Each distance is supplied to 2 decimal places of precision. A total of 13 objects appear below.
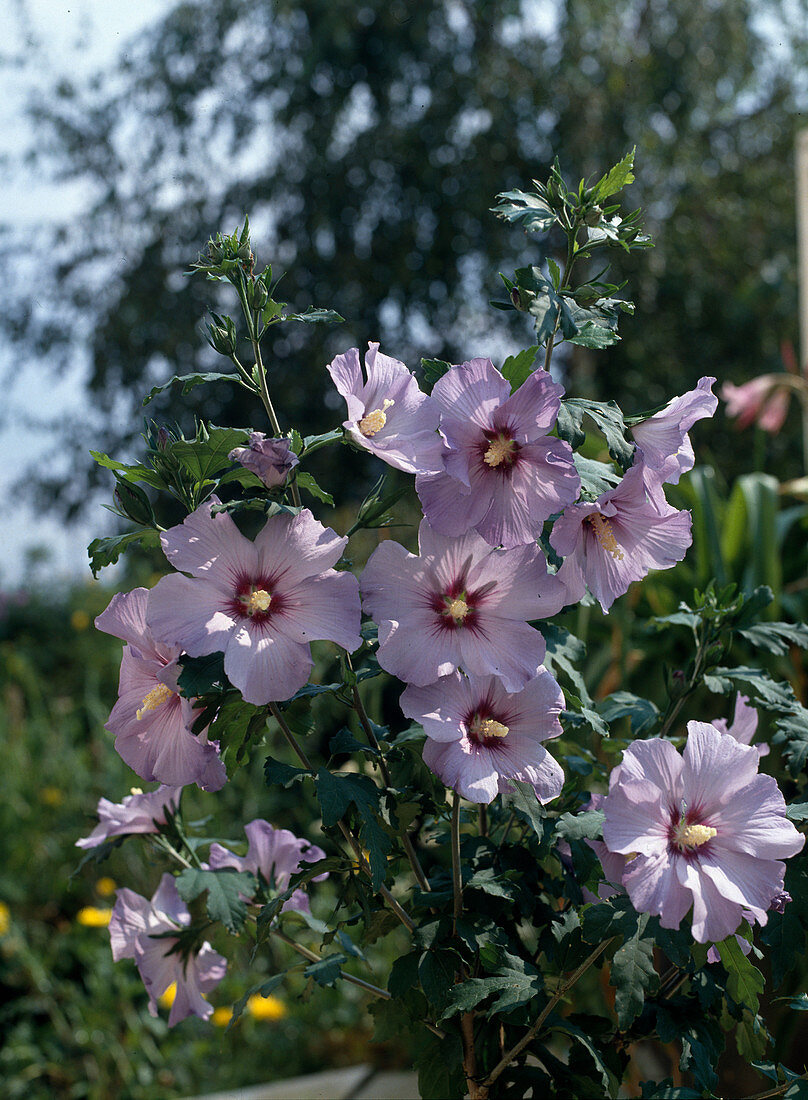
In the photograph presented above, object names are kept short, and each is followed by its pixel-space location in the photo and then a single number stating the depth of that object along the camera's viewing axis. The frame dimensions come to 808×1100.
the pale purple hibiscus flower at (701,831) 0.52
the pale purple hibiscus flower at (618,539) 0.57
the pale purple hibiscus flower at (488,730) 0.54
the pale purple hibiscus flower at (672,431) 0.58
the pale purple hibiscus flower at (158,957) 0.74
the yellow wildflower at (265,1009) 1.98
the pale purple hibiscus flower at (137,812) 0.74
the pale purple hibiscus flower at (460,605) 0.55
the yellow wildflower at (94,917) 2.04
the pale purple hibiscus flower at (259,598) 0.52
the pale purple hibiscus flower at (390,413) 0.54
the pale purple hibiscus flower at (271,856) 0.78
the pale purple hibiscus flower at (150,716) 0.58
